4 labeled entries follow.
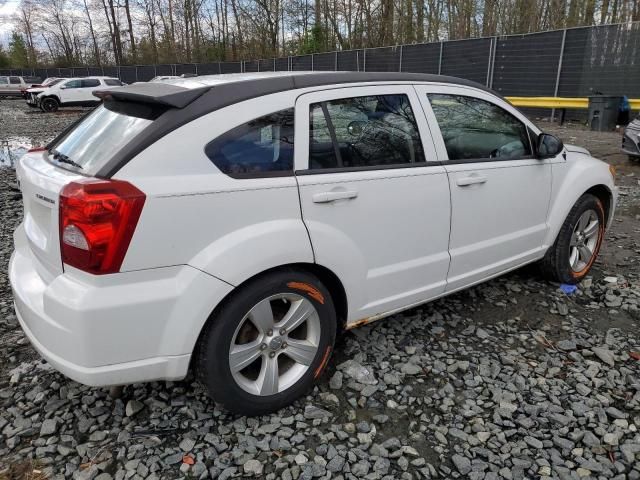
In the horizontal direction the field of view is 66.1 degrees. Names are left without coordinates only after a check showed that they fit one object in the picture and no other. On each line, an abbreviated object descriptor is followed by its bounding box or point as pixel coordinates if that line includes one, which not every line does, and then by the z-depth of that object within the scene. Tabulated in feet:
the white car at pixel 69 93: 79.97
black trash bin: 41.73
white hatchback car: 6.81
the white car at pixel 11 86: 116.77
